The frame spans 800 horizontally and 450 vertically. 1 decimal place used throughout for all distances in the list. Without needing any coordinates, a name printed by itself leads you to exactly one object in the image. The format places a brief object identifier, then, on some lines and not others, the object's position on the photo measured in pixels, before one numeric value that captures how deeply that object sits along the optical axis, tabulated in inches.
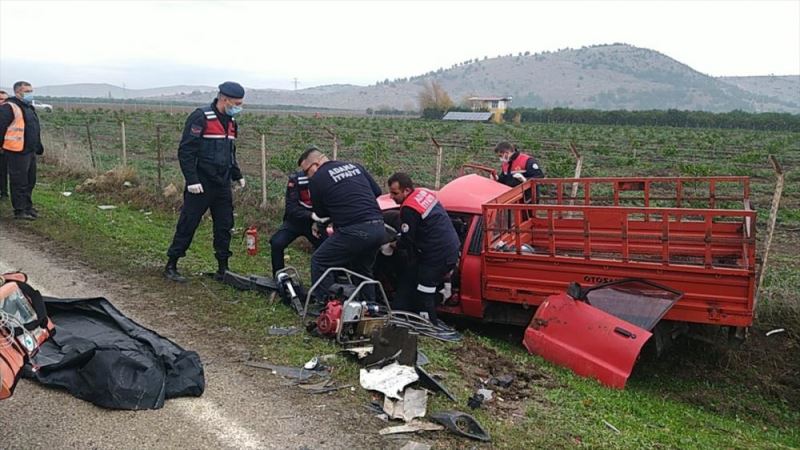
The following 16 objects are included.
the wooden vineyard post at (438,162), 400.5
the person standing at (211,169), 262.7
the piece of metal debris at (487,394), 181.2
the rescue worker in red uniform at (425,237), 243.9
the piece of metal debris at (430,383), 174.7
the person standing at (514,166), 344.2
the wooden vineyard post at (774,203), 254.0
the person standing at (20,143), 378.3
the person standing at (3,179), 426.3
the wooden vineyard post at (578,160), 369.8
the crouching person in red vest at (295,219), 271.3
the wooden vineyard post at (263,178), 449.7
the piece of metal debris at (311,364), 190.1
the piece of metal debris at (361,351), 192.7
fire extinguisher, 323.9
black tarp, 159.6
